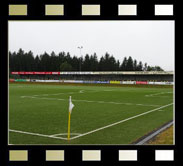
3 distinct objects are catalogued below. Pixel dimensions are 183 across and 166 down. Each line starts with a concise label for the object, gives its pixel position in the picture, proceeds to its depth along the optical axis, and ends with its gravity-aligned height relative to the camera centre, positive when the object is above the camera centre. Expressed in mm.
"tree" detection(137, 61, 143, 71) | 90338 +2987
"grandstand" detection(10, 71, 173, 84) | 54131 -406
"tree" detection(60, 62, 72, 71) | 92712 +2730
